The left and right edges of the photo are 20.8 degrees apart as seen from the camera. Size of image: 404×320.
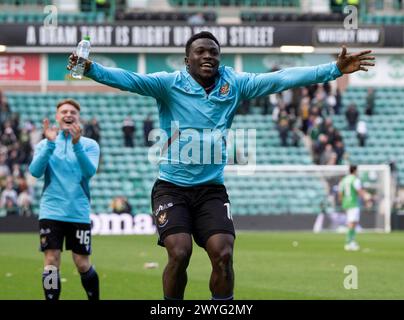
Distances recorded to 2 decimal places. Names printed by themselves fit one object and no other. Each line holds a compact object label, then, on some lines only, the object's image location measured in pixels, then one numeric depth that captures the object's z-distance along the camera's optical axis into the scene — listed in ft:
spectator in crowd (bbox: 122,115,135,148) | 125.29
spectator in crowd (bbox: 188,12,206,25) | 131.95
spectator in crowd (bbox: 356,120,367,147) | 129.66
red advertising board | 136.26
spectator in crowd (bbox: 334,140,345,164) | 124.16
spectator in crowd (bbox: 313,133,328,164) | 124.93
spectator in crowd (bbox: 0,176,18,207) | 110.01
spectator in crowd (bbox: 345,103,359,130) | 130.11
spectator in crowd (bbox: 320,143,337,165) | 123.03
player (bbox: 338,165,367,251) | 84.70
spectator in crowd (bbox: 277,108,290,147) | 127.95
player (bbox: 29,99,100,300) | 38.24
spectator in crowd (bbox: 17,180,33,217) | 111.14
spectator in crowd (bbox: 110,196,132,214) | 112.06
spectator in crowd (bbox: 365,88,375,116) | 134.31
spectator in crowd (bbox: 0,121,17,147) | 118.11
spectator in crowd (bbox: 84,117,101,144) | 120.16
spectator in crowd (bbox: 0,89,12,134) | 123.11
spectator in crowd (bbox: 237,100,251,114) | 130.82
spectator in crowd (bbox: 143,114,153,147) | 123.44
